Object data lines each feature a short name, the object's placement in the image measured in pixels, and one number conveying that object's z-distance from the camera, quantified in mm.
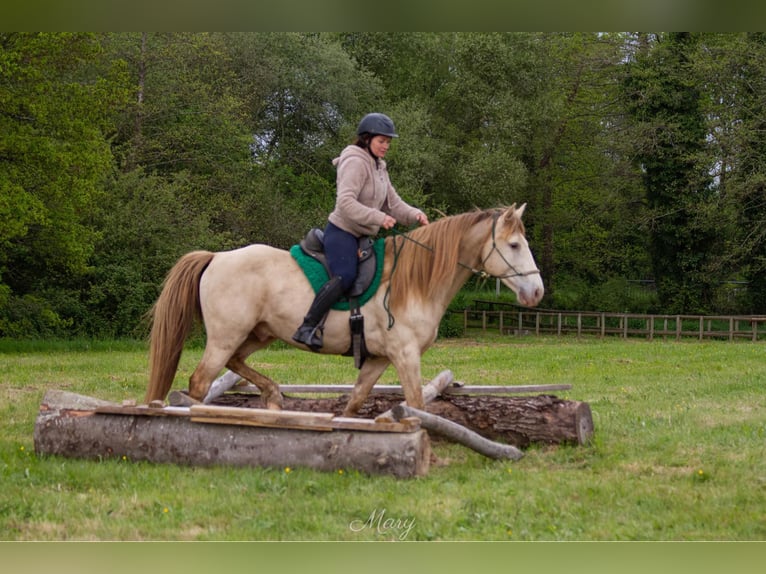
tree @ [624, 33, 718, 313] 27875
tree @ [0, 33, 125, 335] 18047
